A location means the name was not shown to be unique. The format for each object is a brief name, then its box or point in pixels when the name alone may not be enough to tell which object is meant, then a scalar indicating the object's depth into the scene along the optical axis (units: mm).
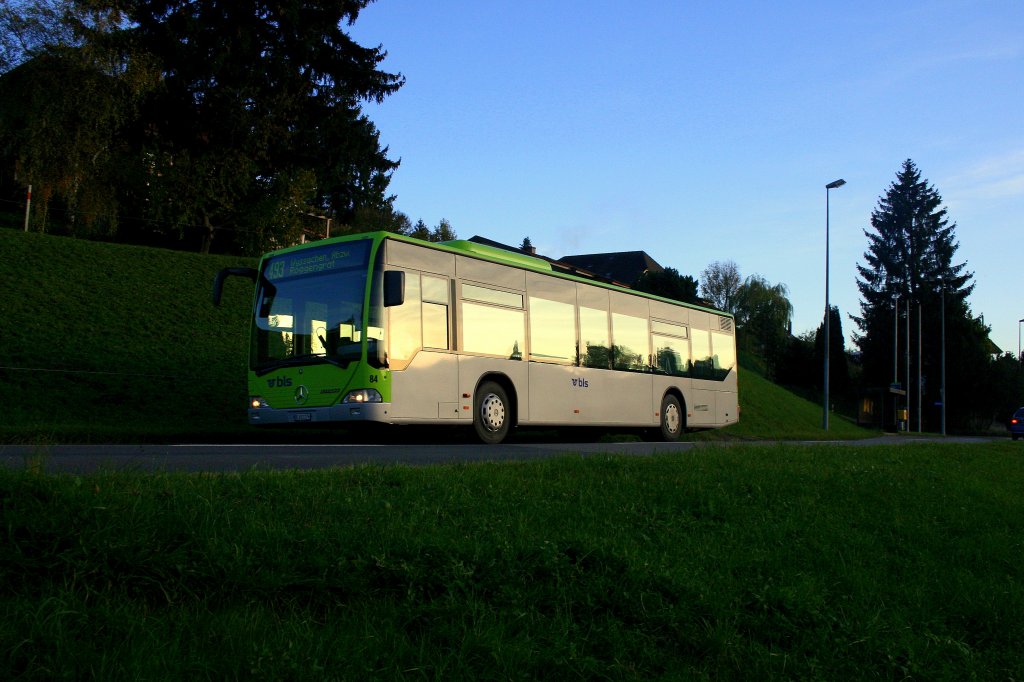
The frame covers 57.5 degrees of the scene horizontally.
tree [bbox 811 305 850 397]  81056
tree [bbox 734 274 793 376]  86188
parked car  42812
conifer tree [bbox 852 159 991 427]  81062
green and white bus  14266
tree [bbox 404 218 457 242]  84075
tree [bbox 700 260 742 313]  89500
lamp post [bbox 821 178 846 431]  38250
